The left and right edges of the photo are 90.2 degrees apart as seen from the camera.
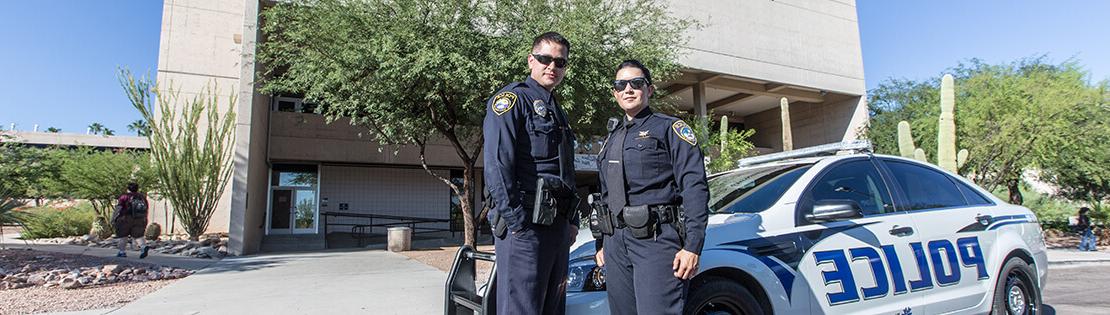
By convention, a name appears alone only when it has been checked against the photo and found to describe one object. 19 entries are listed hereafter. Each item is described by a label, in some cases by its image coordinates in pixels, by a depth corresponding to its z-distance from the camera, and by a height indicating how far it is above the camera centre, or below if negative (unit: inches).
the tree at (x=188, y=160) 543.8 +58.9
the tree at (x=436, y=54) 377.7 +112.0
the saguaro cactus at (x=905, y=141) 576.1 +63.8
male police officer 90.9 +3.7
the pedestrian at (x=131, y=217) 416.3 +2.5
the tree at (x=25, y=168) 329.1 +33.2
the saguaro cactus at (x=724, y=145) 541.5 +62.4
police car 111.7 -9.8
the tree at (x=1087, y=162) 596.1 +44.0
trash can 538.6 -24.2
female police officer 92.3 +0.6
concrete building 676.1 +176.2
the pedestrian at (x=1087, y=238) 617.6 -44.8
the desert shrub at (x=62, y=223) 621.6 -1.3
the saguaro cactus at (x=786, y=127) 595.9 +87.8
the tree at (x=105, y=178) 624.1 +49.2
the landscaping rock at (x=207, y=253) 453.4 -28.8
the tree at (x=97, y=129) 2575.8 +438.0
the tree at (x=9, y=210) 319.4 +7.6
